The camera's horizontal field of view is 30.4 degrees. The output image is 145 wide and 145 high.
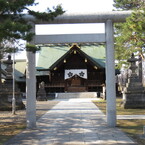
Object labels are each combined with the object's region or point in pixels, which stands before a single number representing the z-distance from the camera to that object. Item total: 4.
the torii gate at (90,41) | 11.36
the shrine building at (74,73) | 38.48
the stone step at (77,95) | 36.81
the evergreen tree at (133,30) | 9.31
